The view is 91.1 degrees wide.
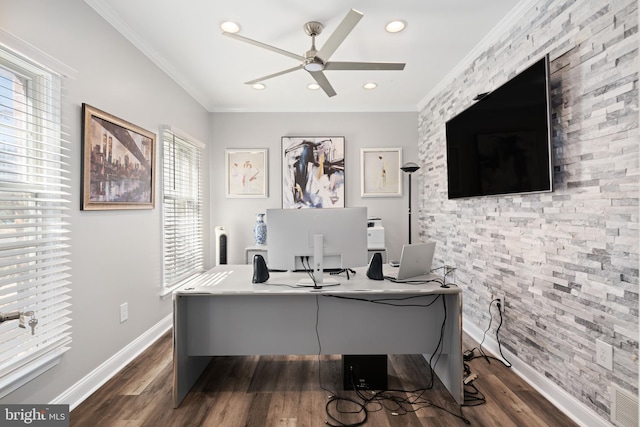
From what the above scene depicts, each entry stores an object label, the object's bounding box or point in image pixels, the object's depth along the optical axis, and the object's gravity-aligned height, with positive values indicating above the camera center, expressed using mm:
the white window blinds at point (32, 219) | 1529 -3
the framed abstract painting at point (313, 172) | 4234 +590
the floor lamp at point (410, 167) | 3818 +578
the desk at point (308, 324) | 2041 -713
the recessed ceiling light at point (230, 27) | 2357 +1454
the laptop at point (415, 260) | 2046 -307
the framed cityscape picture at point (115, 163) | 2024 +403
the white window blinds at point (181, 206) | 3114 +117
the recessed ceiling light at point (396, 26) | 2342 +1437
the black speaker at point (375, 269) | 2126 -370
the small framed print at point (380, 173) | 4273 +571
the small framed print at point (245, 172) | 4285 +604
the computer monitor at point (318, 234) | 1995 -135
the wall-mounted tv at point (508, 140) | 1854 +530
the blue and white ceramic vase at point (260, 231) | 4043 -195
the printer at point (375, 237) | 3900 -276
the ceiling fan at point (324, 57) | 1893 +1097
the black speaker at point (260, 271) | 2068 -367
